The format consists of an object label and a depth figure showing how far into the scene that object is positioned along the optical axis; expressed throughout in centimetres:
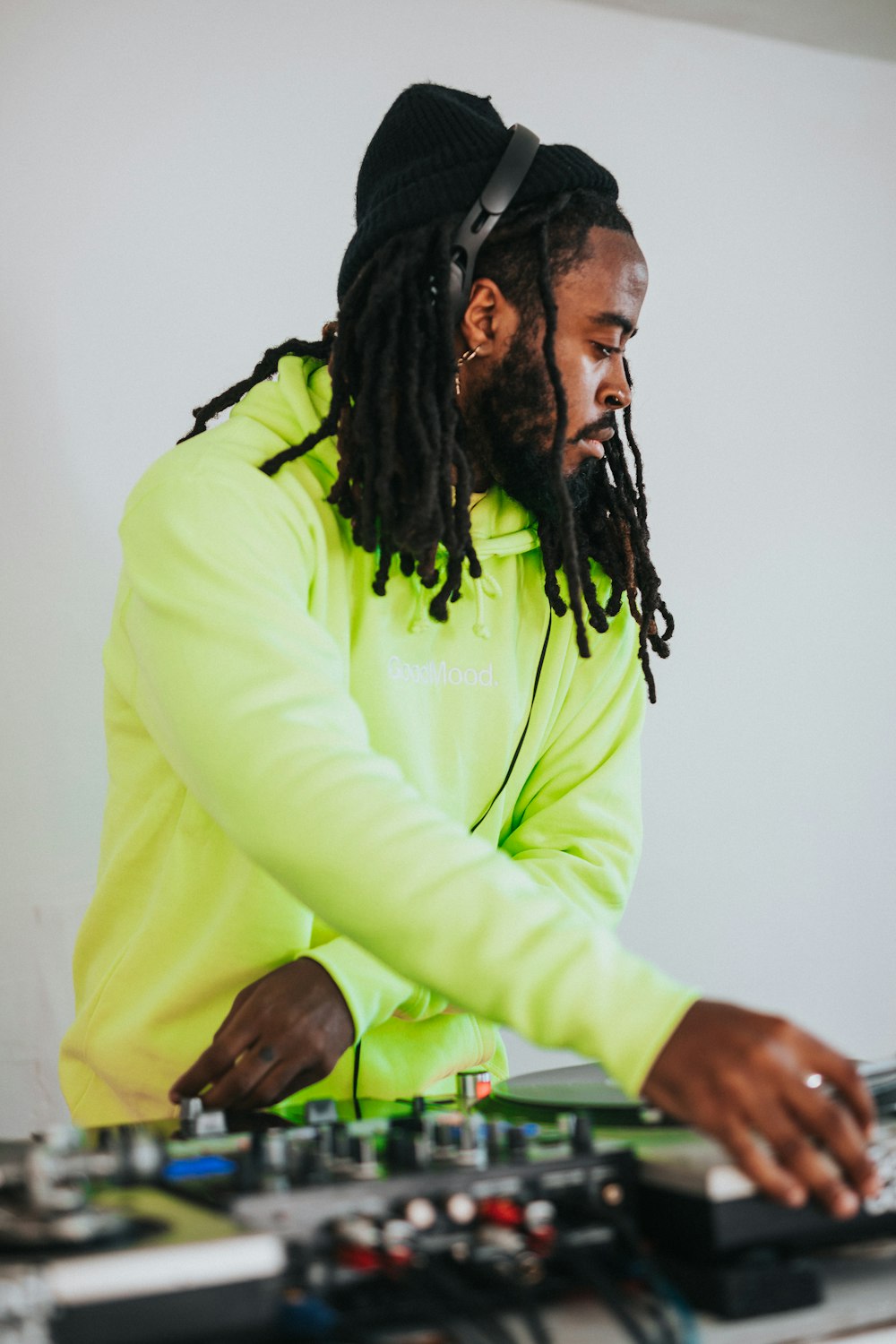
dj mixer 55
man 84
